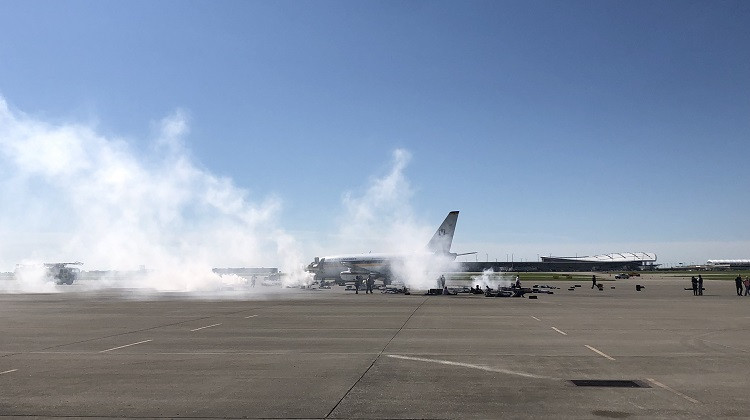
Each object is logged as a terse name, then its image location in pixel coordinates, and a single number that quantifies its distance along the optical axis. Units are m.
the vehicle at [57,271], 95.62
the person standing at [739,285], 52.42
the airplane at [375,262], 79.38
